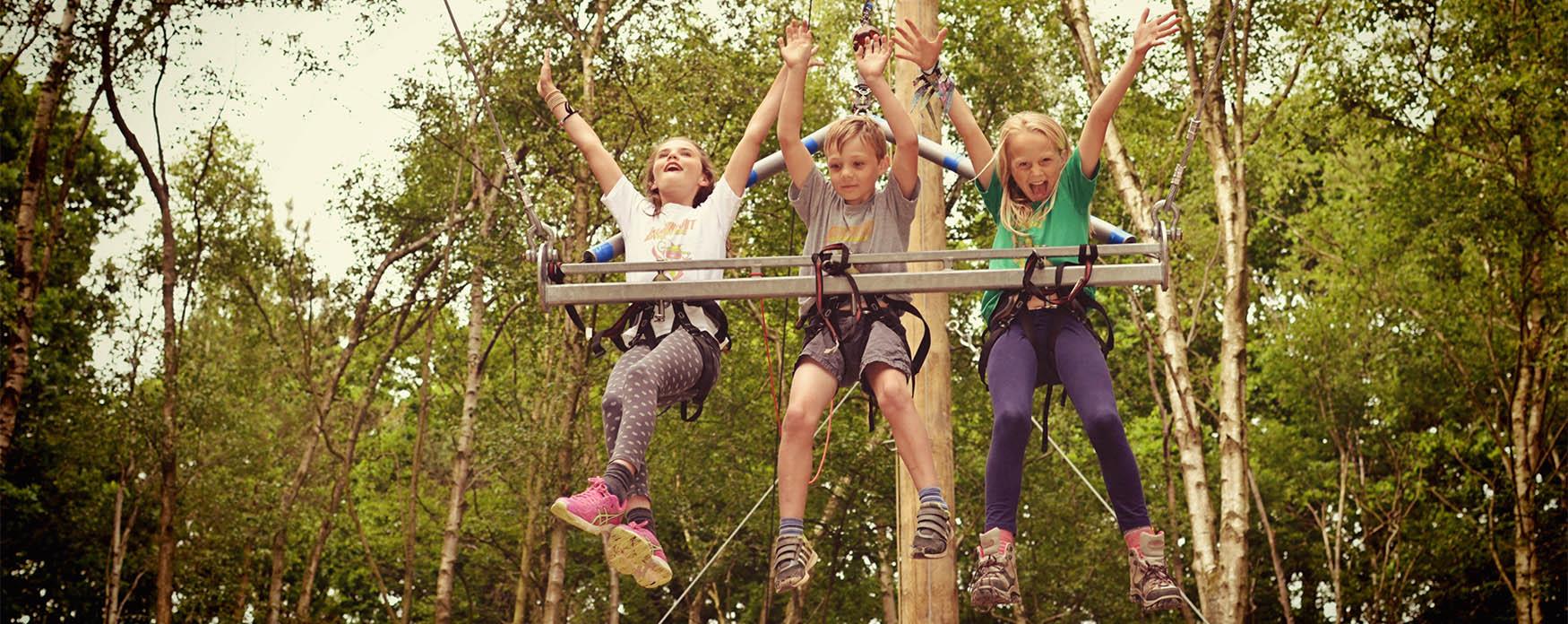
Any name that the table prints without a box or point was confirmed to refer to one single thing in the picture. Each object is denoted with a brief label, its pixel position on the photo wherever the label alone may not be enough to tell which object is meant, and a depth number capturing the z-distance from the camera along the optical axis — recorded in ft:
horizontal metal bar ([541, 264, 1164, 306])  16.99
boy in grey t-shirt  17.44
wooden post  24.45
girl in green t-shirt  16.98
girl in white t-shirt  17.46
